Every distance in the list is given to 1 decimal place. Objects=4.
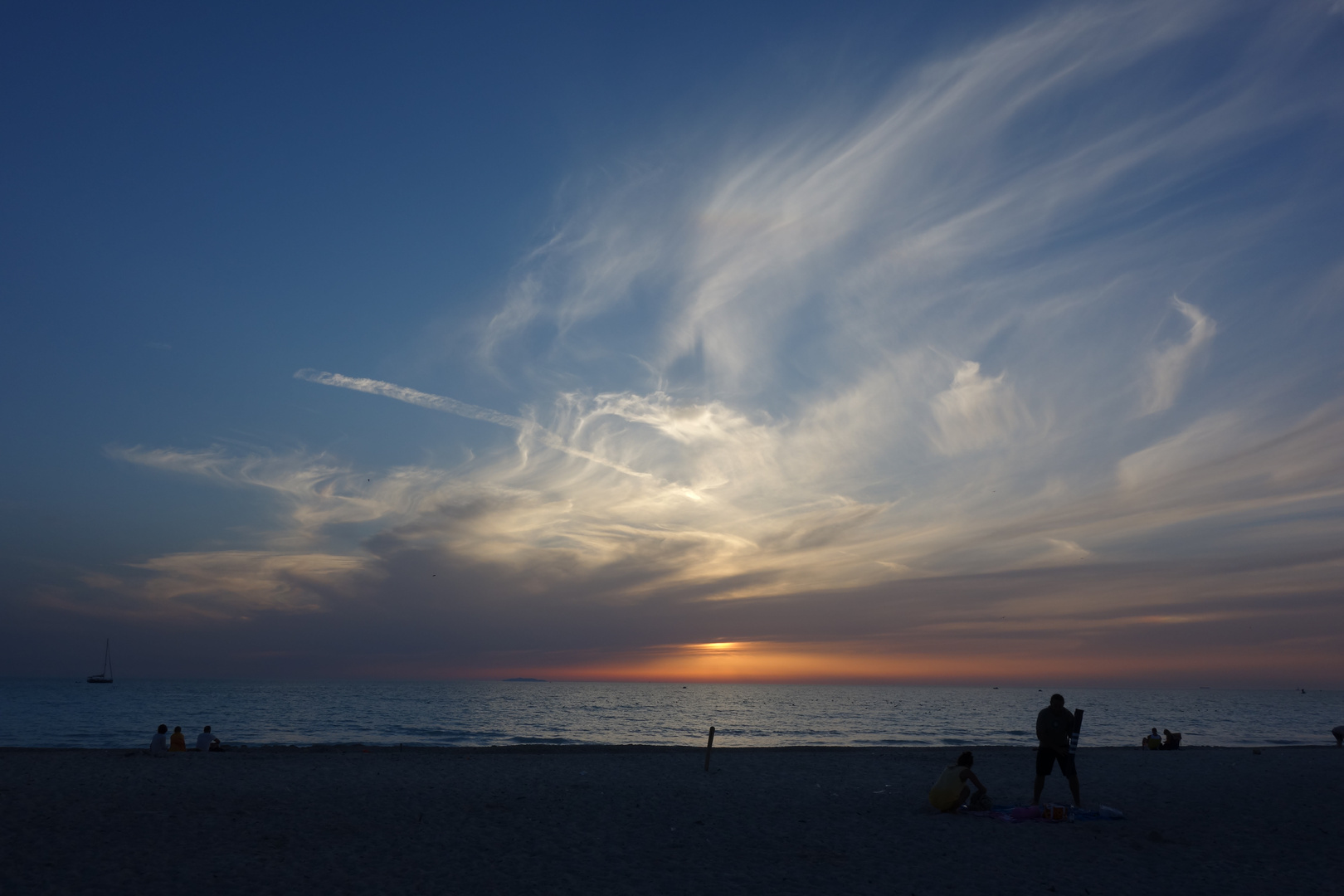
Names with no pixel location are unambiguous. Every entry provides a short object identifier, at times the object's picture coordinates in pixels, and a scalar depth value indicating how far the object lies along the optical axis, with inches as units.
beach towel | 577.3
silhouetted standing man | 576.1
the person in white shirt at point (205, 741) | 1073.3
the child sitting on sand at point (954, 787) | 613.0
